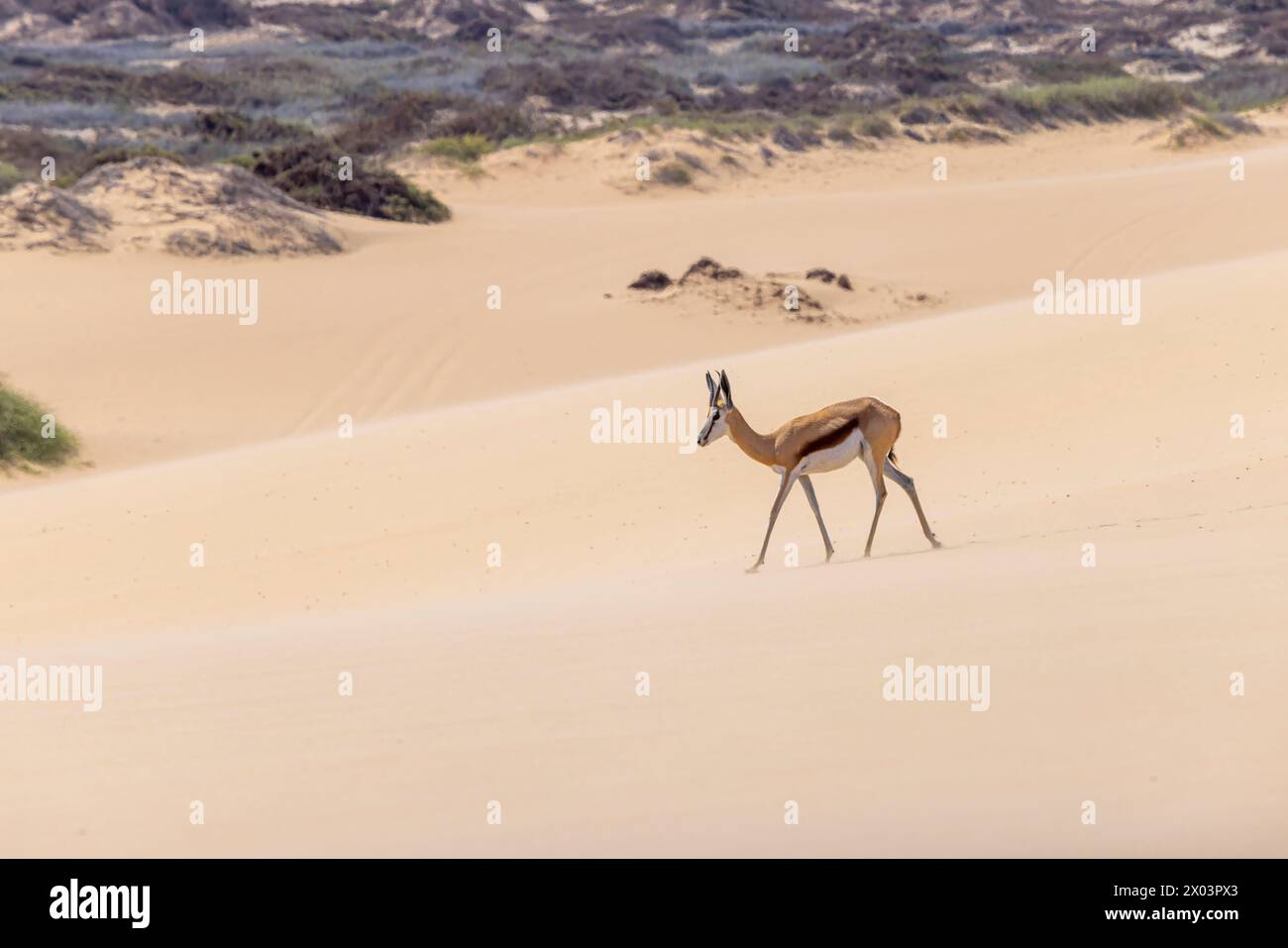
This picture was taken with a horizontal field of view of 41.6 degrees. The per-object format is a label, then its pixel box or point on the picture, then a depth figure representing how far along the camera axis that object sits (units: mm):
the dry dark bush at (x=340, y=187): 28859
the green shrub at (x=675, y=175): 33938
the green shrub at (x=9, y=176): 27047
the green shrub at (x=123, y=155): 27672
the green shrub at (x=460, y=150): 35750
